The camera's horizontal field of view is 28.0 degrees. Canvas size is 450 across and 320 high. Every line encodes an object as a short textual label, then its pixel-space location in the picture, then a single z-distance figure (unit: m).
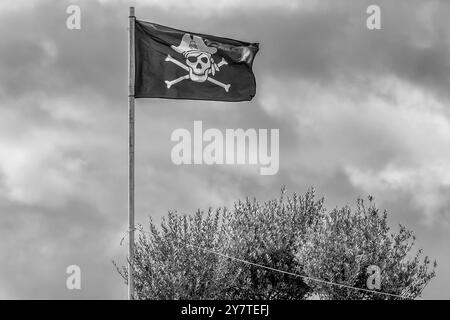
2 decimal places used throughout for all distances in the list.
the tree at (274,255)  38.69
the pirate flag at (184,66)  33.88
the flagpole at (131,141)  33.66
